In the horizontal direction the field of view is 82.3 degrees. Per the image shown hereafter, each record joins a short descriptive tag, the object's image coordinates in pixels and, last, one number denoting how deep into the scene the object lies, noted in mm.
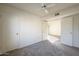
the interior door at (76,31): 1573
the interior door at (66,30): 1630
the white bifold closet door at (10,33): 1270
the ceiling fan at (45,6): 1161
